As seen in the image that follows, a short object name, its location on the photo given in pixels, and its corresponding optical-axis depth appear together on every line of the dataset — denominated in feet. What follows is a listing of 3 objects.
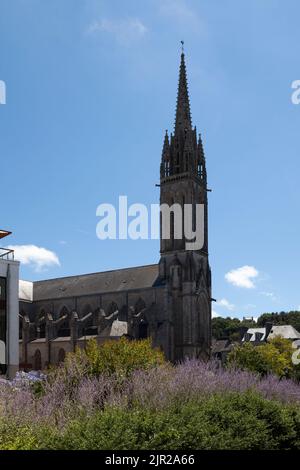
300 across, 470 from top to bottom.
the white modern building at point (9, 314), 98.48
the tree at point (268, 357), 169.17
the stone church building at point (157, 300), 213.87
